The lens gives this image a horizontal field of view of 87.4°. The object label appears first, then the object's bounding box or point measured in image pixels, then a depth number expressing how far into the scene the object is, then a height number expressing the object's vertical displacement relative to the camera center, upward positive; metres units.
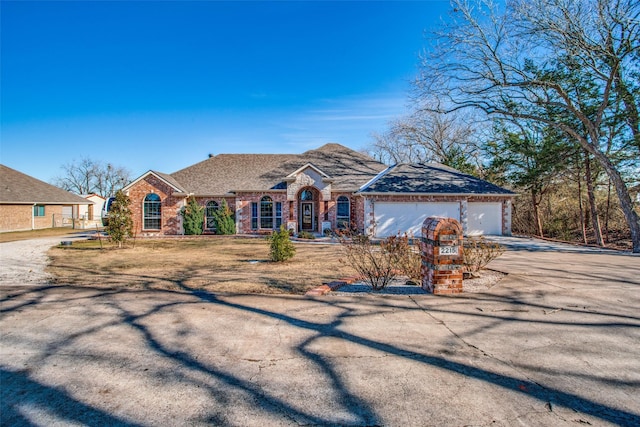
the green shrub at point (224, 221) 21.31 -0.35
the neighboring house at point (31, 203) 25.89 +1.32
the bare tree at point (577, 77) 13.69 +6.24
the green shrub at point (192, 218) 21.14 -0.13
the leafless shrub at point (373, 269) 6.61 -1.17
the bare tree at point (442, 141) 28.63 +6.88
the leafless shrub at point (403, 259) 6.81 -0.98
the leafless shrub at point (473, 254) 7.24 -0.97
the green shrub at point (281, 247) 10.10 -0.99
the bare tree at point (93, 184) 57.84 +6.21
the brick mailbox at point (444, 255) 5.67 -0.76
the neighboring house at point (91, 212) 33.96 +0.66
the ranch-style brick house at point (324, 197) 19.47 +1.01
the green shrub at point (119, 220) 14.54 -0.12
